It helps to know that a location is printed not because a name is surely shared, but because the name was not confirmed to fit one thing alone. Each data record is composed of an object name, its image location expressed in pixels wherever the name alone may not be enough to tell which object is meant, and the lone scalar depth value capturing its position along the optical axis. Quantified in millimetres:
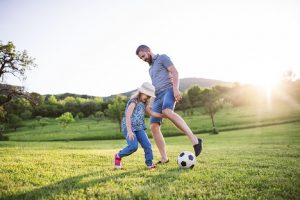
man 7629
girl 6625
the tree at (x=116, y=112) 67500
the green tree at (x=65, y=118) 68875
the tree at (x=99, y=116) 97762
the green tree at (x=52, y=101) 128375
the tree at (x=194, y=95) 105062
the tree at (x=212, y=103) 68281
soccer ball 6664
